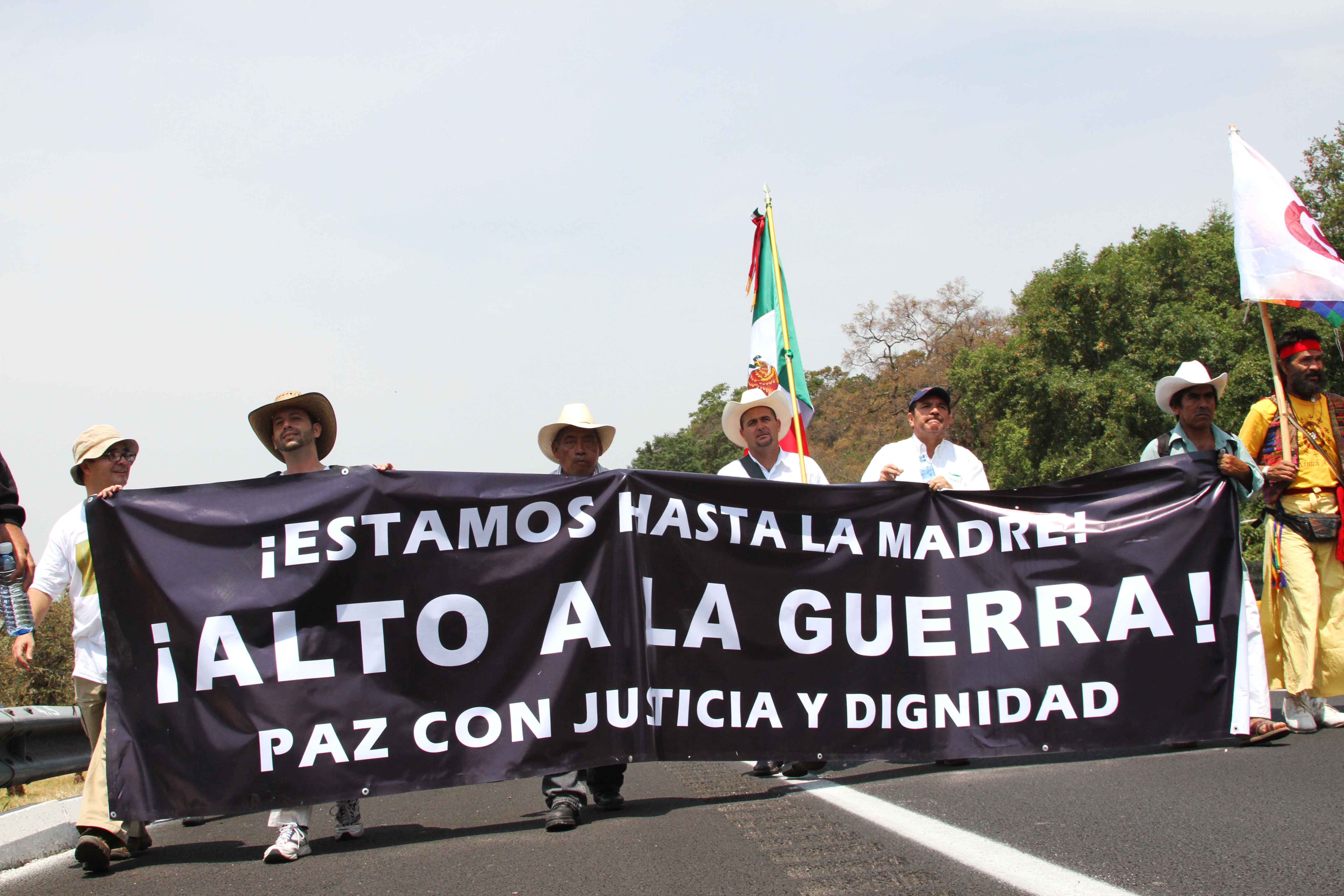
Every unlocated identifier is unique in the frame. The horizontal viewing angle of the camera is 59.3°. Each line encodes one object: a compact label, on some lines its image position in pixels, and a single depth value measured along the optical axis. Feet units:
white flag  22.91
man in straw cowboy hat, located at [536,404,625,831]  16.24
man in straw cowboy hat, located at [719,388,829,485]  22.26
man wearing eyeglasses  16.05
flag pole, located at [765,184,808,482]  37.19
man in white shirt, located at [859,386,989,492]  22.97
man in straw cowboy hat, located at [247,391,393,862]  18.42
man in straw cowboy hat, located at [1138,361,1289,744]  21.04
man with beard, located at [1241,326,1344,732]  21.13
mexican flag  37.70
